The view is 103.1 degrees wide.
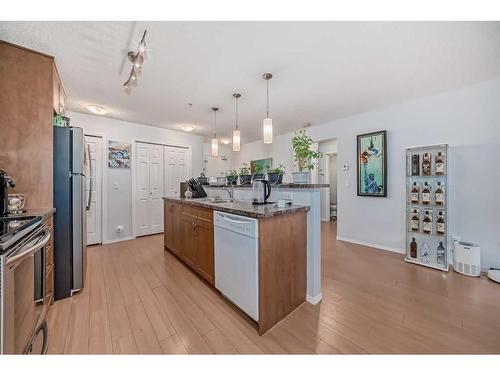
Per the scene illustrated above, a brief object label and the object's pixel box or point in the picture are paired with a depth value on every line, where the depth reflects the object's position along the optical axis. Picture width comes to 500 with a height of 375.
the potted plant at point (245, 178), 2.70
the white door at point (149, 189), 4.19
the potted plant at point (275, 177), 2.15
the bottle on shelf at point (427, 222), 2.67
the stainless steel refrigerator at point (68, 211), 1.94
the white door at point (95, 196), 3.63
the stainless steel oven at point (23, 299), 0.84
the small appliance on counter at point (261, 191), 2.01
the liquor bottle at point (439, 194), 2.58
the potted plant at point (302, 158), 1.94
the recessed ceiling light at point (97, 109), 3.23
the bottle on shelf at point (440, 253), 2.54
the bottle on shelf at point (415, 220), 2.77
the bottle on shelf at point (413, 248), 2.75
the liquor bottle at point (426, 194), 2.69
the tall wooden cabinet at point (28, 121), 1.78
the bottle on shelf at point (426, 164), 2.67
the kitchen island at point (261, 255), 1.45
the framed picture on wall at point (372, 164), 3.26
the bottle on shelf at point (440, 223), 2.57
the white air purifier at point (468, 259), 2.31
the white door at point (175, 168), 4.59
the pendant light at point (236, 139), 2.73
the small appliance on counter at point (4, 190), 1.43
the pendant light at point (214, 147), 3.14
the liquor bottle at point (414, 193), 2.78
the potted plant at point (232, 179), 2.92
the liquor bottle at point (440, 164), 2.56
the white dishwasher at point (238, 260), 1.46
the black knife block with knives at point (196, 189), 3.12
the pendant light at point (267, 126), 2.25
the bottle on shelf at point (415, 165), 2.75
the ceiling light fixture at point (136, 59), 1.60
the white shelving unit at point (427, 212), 2.55
